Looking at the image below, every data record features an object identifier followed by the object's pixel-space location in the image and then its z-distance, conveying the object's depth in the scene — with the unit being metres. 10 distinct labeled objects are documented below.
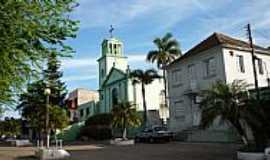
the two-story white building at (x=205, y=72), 21.46
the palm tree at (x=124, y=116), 24.00
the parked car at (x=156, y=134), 23.25
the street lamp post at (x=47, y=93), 14.02
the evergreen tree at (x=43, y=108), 6.84
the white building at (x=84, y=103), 45.24
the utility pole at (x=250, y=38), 14.20
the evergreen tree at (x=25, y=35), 5.53
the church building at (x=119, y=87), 36.63
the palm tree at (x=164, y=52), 30.57
